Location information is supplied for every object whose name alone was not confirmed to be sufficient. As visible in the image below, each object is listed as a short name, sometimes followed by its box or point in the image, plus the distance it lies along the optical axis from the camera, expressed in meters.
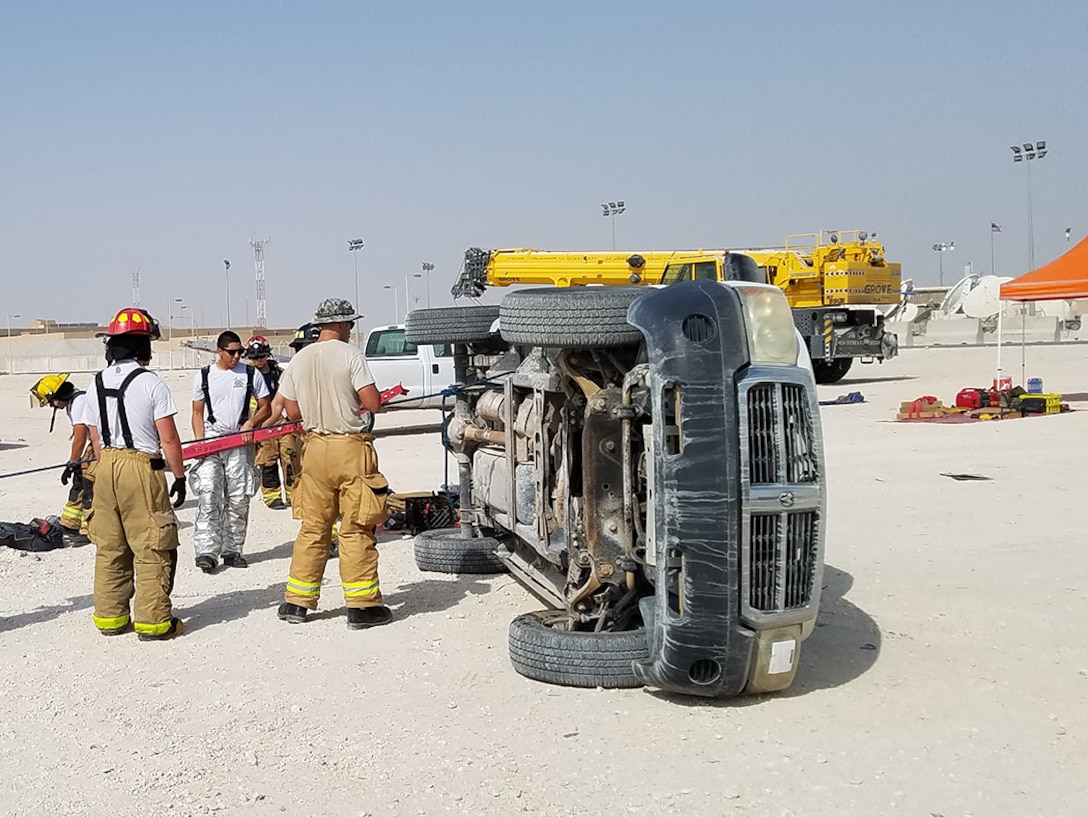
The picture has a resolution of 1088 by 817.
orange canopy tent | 18.64
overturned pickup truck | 4.68
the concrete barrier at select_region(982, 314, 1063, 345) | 44.25
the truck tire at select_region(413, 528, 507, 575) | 8.05
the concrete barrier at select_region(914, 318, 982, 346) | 47.16
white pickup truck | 20.11
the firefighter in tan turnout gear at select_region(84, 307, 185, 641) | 6.57
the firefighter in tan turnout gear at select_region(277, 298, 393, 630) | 6.64
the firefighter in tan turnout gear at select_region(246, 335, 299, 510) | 11.80
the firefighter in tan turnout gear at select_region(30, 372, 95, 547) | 9.12
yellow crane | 24.14
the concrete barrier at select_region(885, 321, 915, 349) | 46.25
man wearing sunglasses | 8.69
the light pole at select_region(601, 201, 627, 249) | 62.31
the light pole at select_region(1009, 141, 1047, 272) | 53.44
